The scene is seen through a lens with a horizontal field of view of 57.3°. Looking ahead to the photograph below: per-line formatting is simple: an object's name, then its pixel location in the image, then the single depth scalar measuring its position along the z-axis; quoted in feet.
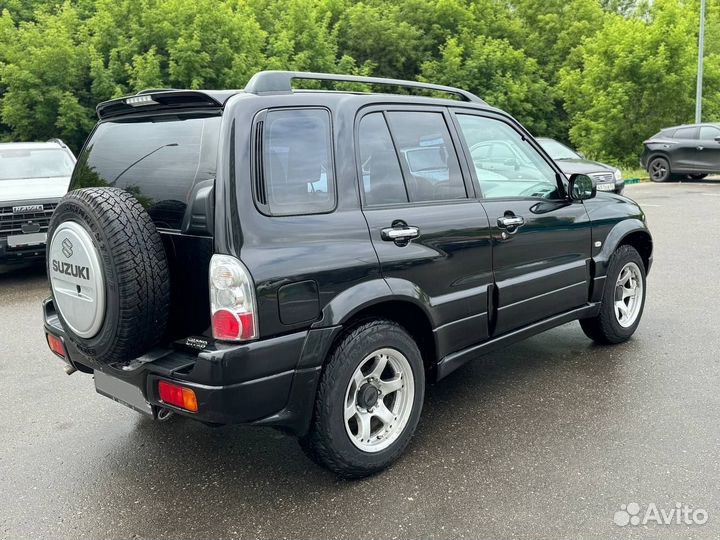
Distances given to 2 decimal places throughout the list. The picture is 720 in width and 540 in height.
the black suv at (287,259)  8.93
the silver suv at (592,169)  39.86
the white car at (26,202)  24.09
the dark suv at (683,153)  55.57
